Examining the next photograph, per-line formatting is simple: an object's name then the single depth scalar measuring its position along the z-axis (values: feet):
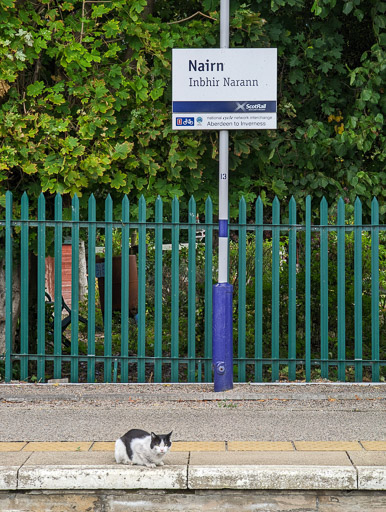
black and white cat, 33.32
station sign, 52.34
